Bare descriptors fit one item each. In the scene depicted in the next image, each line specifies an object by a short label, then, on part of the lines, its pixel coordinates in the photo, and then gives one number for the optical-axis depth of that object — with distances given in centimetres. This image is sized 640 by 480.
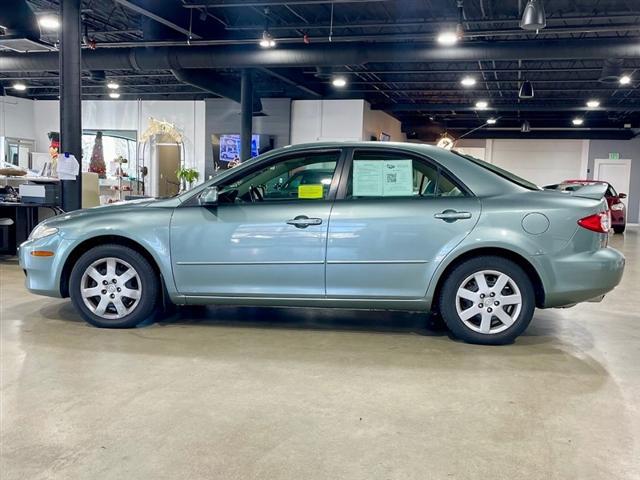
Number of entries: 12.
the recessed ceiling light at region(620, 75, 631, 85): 1089
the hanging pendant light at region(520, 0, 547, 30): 658
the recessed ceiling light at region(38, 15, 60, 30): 811
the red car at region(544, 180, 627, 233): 1369
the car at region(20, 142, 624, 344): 343
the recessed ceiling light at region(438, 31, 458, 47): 827
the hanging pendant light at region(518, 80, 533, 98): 1234
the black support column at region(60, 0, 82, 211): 618
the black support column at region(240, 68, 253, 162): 1255
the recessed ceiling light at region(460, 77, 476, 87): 1303
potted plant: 1588
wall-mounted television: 1580
